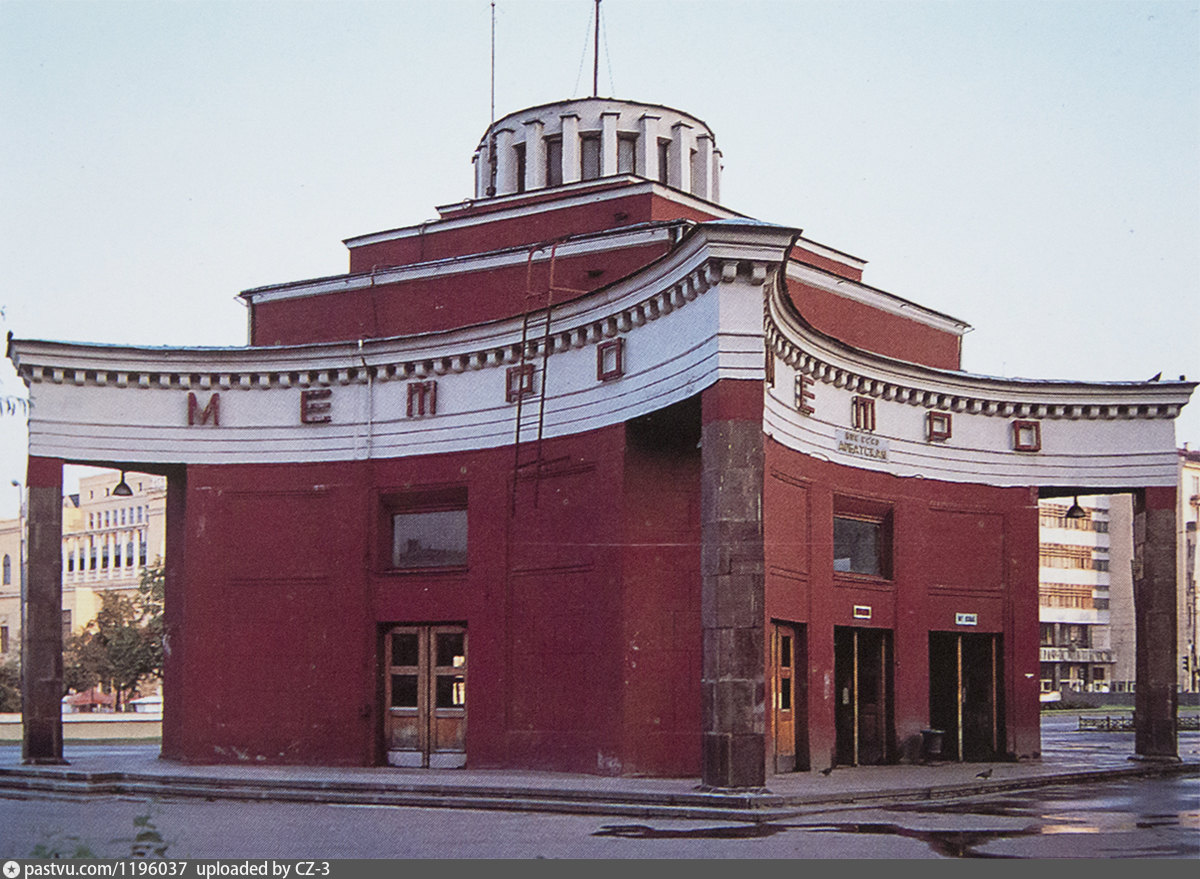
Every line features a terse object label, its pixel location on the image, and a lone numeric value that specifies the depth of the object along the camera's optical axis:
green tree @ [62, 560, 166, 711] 78.06
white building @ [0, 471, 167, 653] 109.06
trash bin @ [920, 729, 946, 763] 28.38
